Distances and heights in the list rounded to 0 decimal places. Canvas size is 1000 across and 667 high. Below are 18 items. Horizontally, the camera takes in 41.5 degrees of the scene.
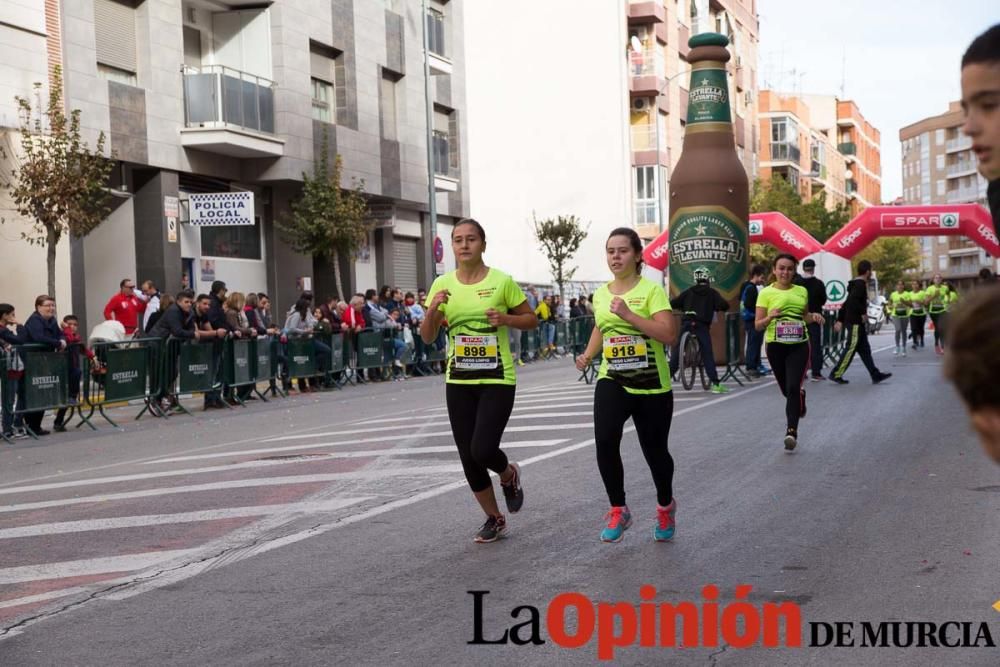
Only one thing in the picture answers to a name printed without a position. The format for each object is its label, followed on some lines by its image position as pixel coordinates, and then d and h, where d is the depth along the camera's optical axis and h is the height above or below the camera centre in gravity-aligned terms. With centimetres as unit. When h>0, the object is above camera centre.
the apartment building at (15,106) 2275 +374
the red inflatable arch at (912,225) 3619 +185
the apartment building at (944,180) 13862 +1194
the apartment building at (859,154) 12106 +1359
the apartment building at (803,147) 9025 +1109
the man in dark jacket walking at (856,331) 2027 -58
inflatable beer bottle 2589 +189
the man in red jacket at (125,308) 2192 +14
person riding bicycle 2003 -18
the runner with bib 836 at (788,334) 1166 -34
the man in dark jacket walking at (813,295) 1861 -1
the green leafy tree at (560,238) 4916 +242
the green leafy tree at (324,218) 3147 +221
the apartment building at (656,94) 5966 +951
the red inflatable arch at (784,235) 3734 +173
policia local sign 2702 +218
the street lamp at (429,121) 3622 +512
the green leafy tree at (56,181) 2081 +219
